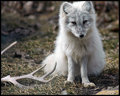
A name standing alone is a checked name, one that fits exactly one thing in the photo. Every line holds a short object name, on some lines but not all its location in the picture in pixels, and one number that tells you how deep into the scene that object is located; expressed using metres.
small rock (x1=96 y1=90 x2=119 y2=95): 9.45
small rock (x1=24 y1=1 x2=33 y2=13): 24.84
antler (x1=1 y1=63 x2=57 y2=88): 9.29
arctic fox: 10.21
